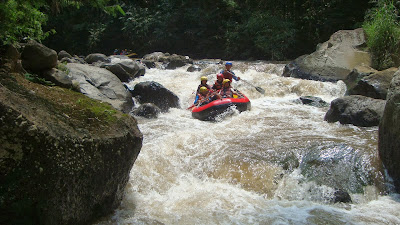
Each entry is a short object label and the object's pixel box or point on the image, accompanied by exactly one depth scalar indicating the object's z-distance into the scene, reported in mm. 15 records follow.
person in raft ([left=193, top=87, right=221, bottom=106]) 8070
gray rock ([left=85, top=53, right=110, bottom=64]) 13169
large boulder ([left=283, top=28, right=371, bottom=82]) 10688
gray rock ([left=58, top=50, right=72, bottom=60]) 12645
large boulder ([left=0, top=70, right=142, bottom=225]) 2340
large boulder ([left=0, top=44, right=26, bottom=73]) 3395
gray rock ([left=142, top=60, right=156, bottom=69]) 14414
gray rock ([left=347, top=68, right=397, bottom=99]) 7645
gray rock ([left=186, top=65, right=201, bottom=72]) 12977
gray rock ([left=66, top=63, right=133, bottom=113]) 7332
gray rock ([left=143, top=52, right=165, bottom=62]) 16516
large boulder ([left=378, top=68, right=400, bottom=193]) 4184
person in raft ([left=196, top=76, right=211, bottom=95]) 8741
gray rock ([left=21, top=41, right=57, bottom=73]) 4934
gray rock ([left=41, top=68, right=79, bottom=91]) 5141
